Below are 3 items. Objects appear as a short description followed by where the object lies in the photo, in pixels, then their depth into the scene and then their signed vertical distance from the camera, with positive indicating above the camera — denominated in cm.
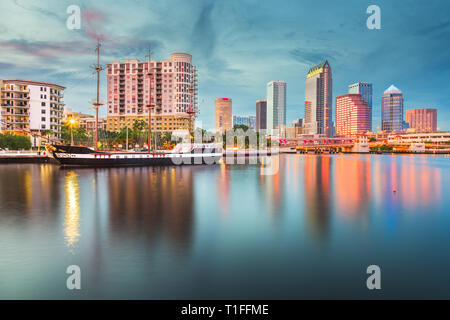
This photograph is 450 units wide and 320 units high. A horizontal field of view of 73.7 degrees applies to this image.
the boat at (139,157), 5219 -72
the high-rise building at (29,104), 9688 +1640
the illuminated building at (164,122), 15975 +1677
